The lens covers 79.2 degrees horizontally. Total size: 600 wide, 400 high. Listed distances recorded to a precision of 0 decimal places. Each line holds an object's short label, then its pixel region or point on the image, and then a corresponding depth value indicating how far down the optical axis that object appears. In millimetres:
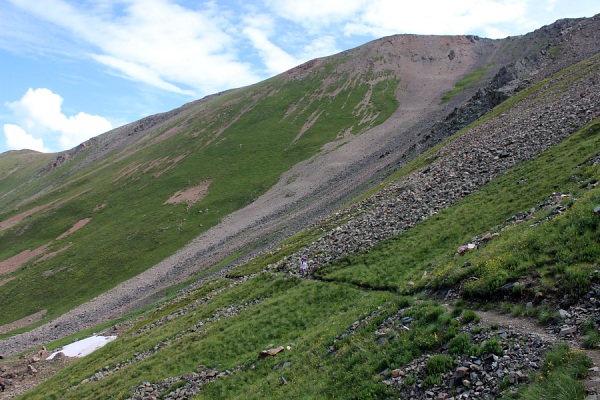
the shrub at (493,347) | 12686
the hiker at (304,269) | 35900
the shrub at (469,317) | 15345
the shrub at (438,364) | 13469
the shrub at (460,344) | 13819
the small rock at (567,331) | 11992
